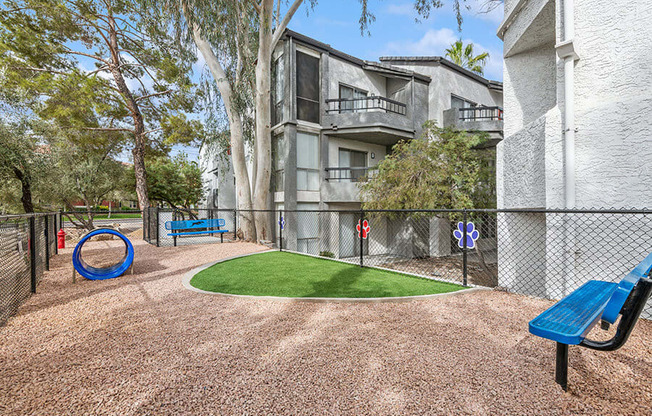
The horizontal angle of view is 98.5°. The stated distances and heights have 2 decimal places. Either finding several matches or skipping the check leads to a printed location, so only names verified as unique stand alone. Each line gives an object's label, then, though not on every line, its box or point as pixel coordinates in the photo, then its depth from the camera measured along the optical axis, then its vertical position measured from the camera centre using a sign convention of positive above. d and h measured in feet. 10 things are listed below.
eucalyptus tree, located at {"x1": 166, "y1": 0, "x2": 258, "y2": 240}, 28.22 +18.80
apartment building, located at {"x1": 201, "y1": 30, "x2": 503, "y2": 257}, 40.70 +13.10
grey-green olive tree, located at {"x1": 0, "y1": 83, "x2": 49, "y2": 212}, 32.45 +7.64
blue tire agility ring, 17.59 -4.09
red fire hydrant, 33.63 -3.77
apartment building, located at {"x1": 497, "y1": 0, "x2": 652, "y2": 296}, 13.00 +3.45
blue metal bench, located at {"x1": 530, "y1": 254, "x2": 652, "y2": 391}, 5.65 -2.66
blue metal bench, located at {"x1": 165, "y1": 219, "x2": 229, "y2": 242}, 33.47 -2.33
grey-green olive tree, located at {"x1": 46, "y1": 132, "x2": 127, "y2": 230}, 46.98 +7.59
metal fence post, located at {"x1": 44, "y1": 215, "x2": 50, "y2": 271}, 21.67 -2.94
